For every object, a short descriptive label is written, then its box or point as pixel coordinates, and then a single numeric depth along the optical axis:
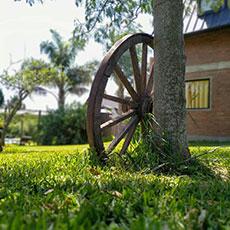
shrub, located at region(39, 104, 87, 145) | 14.58
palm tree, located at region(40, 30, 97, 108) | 29.30
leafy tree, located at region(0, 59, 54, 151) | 10.92
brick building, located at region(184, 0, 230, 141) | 10.51
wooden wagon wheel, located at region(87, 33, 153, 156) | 3.05
